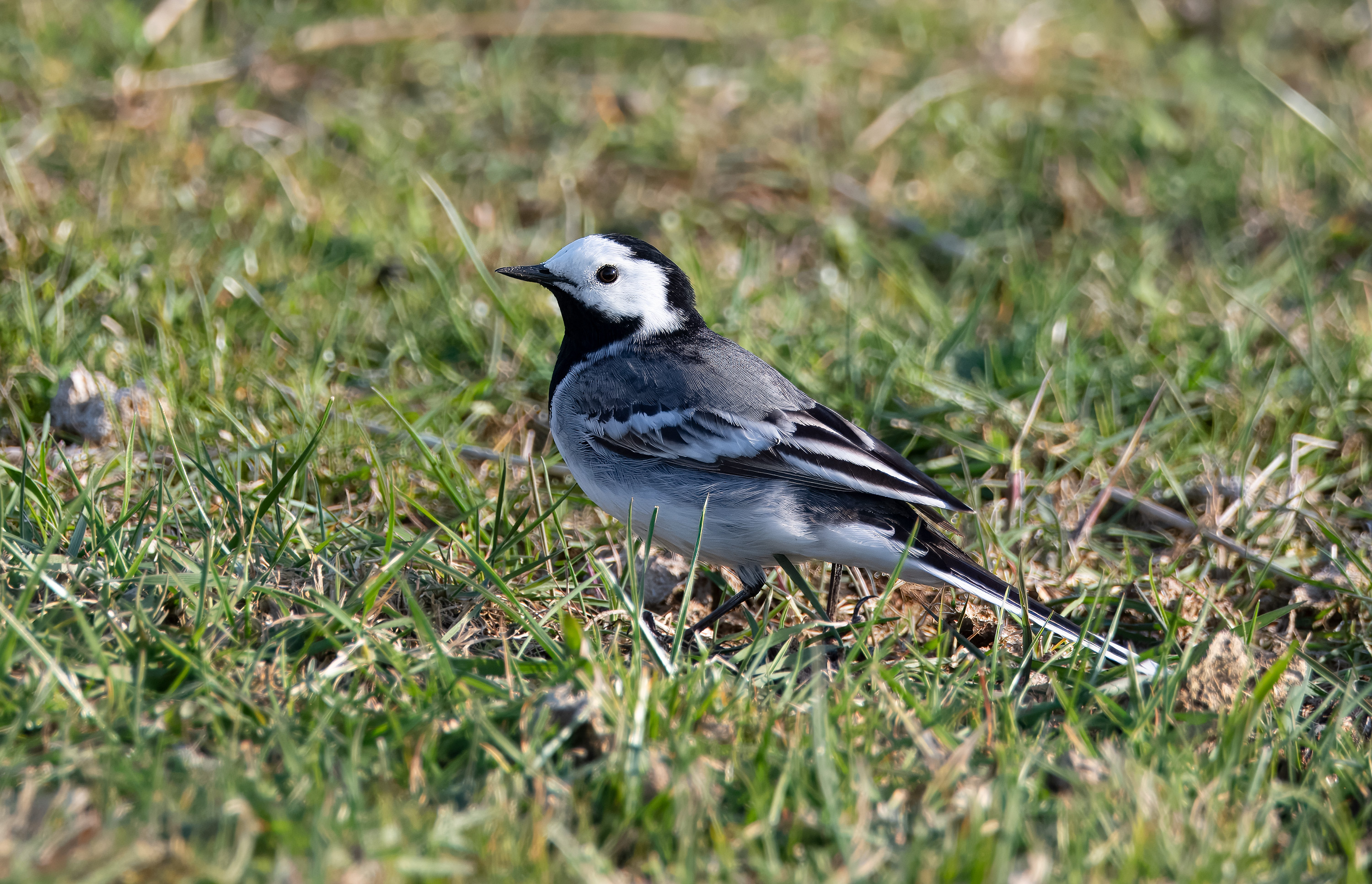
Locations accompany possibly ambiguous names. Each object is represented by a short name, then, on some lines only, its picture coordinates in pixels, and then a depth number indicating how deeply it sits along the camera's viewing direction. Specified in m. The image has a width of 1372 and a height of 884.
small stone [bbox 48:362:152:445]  8.57
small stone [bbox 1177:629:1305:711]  6.43
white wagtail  7.36
